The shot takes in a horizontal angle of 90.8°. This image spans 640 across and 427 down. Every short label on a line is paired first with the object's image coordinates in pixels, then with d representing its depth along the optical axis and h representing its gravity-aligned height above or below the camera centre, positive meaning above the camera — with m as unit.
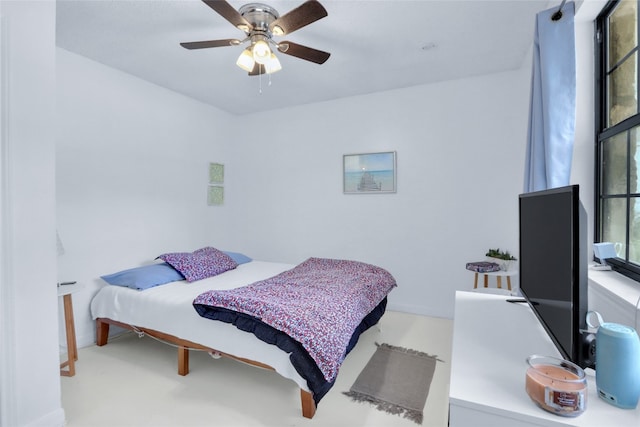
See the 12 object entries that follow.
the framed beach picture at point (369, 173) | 3.61 +0.46
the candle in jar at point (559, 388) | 0.75 -0.43
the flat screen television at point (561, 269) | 0.88 -0.19
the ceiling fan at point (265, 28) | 1.71 +1.09
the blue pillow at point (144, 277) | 2.65 -0.58
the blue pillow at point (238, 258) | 3.62 -0.54
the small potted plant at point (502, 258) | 2.82 -0.42
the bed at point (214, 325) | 1.77 -0.80
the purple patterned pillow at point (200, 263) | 2.95 -0.51
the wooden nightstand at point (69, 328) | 2.28 -0.86
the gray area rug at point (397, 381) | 1.93 -1.17
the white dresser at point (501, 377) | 0.77 -0.49
